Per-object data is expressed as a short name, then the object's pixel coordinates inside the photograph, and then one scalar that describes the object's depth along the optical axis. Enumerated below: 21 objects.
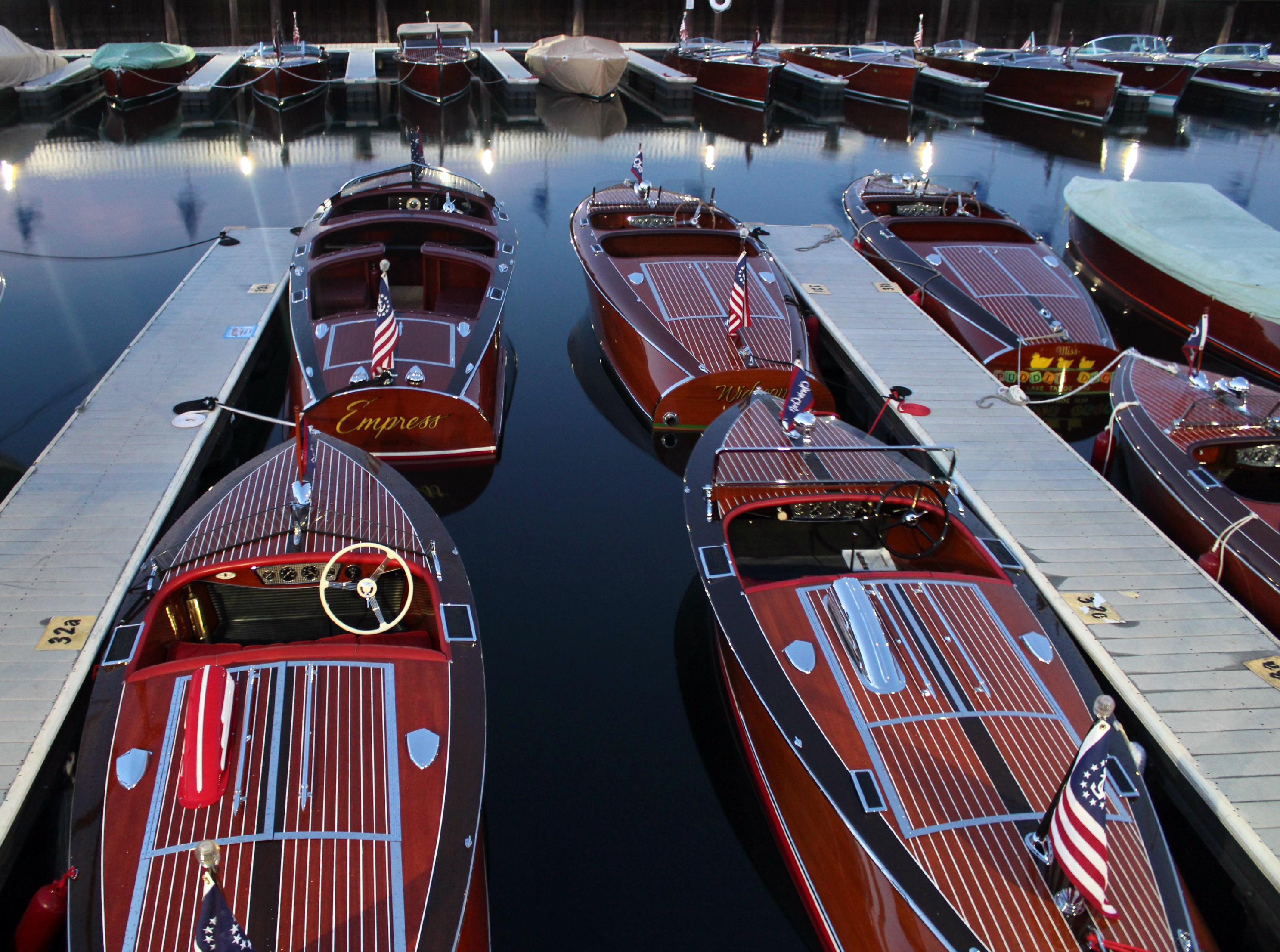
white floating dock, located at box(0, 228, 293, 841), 5.00
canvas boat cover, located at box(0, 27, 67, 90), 21.31
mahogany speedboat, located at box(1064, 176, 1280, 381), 10.59
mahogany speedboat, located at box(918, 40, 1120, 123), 24.42
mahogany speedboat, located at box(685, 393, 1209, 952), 3.99
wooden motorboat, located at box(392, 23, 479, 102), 24.27
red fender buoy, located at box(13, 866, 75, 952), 4.04
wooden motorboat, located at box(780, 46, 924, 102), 25.95
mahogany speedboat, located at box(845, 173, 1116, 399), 9.64
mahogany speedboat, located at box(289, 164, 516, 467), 7.93
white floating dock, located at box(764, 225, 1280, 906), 5.01
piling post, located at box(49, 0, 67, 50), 27.58
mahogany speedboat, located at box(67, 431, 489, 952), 3.81
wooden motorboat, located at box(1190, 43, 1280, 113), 26.86
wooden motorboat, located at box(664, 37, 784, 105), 25.28
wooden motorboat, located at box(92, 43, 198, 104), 22.39
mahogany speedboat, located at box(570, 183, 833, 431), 8.61
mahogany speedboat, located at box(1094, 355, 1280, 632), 6.59
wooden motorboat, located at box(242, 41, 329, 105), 23.94
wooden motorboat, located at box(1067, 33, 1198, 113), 26.56
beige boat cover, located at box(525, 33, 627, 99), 25.20
